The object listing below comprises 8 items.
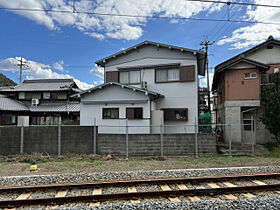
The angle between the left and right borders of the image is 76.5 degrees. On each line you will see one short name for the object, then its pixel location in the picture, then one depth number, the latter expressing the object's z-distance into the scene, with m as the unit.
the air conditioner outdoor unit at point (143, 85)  14.23
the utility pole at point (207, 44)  24.15
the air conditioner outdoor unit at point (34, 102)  22.33
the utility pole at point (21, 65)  38.22
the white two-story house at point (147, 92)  12.63
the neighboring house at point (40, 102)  20.31
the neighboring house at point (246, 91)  13.27
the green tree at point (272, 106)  11.47
